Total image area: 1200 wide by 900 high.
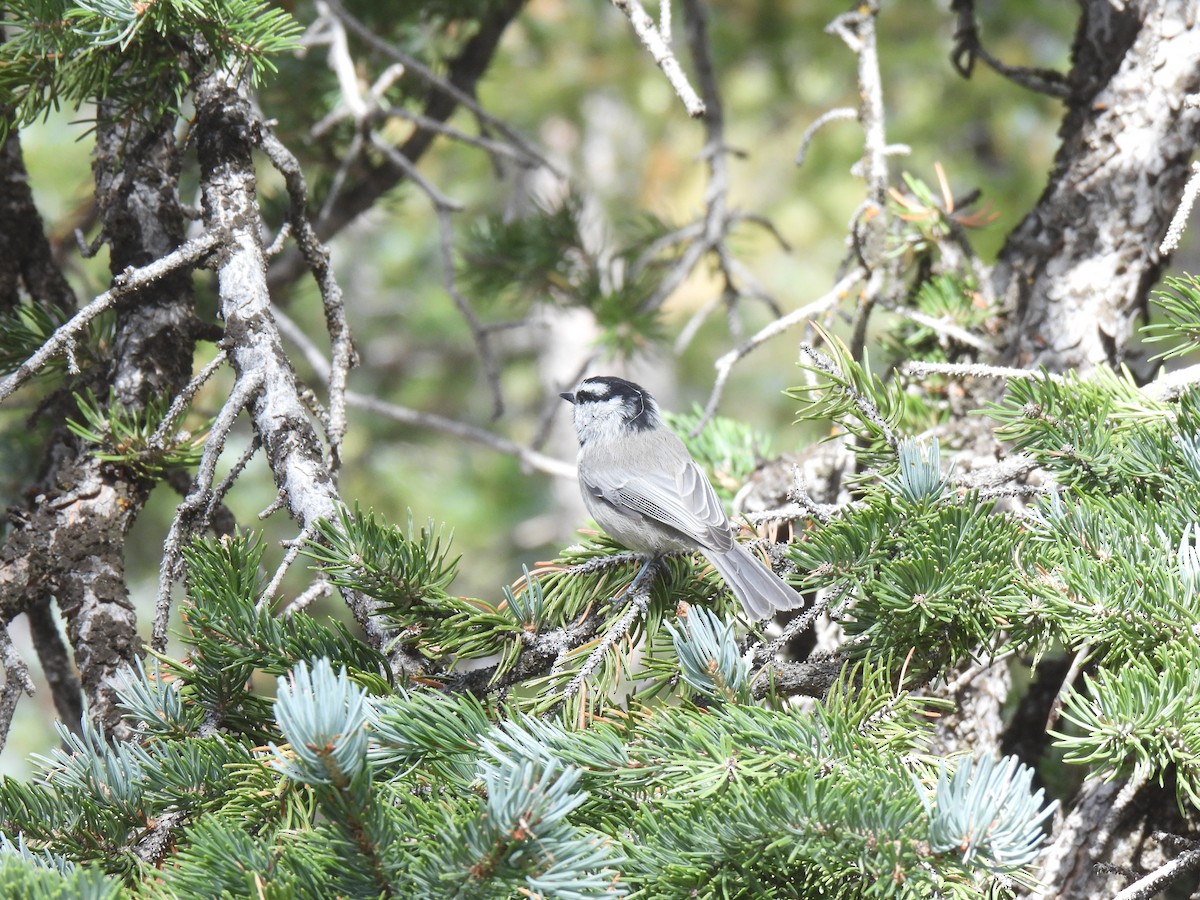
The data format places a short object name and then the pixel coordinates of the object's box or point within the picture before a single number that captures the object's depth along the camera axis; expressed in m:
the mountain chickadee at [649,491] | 4.23
